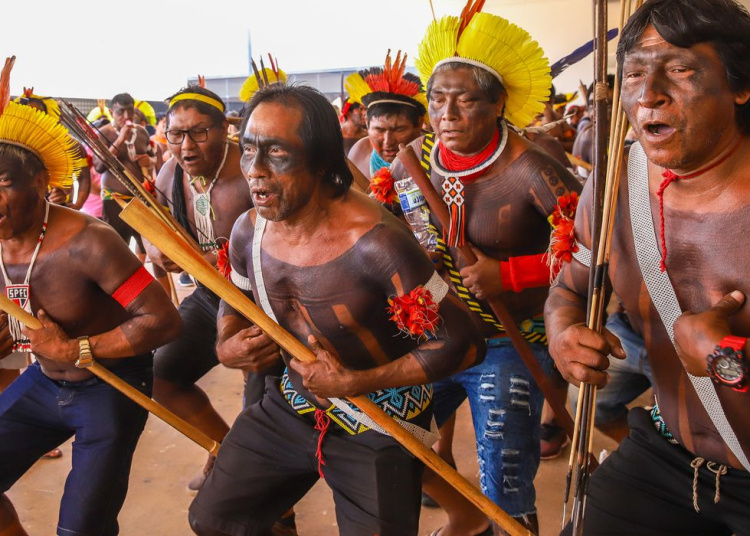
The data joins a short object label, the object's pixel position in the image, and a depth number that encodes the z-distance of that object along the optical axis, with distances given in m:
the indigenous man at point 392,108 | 4.28
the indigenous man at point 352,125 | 6.77
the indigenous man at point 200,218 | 3.58
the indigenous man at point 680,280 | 1.53
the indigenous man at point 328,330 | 2.07
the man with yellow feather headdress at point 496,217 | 2.68
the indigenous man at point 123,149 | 6.85
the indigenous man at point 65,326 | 2.63
